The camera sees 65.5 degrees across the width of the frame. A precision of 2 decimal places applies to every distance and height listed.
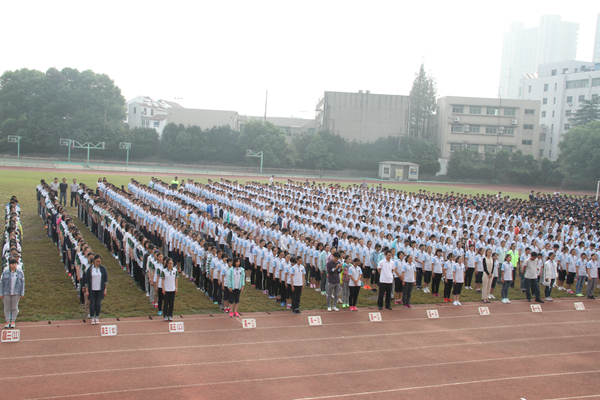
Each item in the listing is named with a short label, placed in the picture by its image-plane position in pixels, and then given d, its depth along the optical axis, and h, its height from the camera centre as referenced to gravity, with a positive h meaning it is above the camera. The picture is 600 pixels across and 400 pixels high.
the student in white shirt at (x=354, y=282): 11.20 -2.79
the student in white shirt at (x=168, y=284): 9.71 -2.70
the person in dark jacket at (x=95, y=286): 9.35 -2.73
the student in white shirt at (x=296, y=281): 10.80 -2.74
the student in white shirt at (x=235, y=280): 10.24 -2.67
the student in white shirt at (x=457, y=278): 12.38 -2.78
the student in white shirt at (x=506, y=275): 12.97 -2.76
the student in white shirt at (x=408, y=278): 11.79 -2.73
